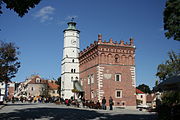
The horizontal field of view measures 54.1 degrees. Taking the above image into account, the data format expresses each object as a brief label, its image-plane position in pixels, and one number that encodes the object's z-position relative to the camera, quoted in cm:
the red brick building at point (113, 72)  2863
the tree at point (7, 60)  2558
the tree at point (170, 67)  3330
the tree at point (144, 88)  8815
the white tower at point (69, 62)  3953
